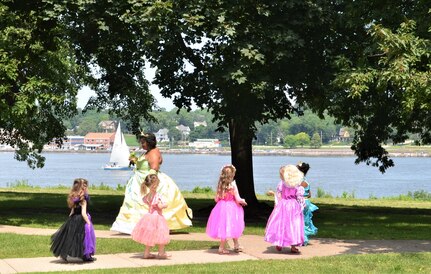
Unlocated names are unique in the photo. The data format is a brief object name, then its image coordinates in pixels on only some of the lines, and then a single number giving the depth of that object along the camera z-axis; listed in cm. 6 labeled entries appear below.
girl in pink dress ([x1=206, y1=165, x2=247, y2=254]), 1296
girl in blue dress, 1433
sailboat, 9826
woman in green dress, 1538
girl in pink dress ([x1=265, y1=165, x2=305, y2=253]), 1318
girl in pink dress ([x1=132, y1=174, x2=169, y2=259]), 1220
